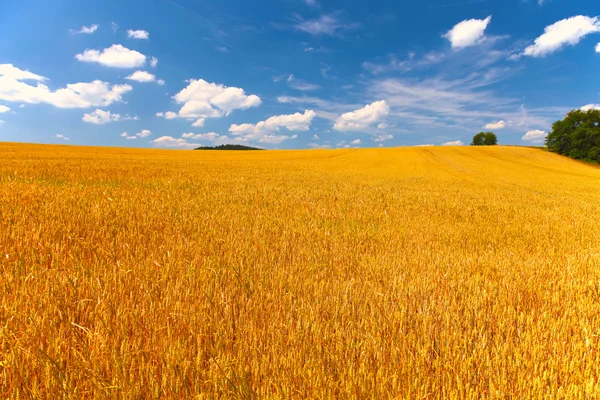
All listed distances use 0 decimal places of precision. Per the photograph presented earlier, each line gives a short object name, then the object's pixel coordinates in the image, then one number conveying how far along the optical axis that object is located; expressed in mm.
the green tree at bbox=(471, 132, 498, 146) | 114500
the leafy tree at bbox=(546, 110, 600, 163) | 55062
